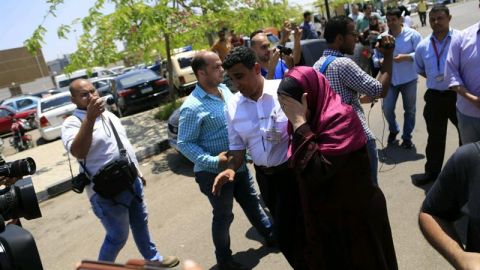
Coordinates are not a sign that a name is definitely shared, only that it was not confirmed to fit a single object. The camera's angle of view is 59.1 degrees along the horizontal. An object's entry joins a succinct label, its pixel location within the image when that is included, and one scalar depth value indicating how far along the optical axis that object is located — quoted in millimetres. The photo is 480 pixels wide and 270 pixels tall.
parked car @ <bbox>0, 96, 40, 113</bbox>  19595
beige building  61250
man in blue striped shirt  3248
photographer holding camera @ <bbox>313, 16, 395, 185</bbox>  3004
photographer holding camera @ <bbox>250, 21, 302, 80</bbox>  4176
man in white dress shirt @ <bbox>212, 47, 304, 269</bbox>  2613
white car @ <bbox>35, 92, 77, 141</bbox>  12523
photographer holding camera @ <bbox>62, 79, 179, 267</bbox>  3133
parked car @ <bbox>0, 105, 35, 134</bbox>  17141
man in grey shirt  1456
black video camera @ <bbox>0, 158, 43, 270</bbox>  1484
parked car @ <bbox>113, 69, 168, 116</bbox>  13344
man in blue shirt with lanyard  4289
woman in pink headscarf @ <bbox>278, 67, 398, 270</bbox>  1939
